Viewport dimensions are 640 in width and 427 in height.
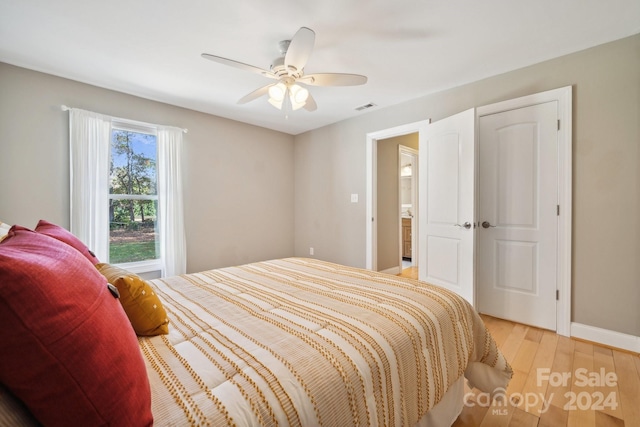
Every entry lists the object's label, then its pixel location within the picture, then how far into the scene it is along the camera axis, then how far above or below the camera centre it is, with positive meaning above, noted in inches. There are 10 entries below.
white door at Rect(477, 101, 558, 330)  95.3 -2.5
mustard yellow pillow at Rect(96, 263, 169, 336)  40.3 -14.7
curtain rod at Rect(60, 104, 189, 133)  102.3 +39.2
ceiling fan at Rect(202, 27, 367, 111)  70.6 +39.7
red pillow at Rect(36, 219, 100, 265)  43.6 -4.2
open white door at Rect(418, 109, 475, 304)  104.0 +2.1
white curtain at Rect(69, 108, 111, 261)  104.0 +12.6
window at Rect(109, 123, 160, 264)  119.4 +6.1
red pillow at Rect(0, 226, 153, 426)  19.3 -11.0
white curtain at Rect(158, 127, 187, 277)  127.4 +3.5
